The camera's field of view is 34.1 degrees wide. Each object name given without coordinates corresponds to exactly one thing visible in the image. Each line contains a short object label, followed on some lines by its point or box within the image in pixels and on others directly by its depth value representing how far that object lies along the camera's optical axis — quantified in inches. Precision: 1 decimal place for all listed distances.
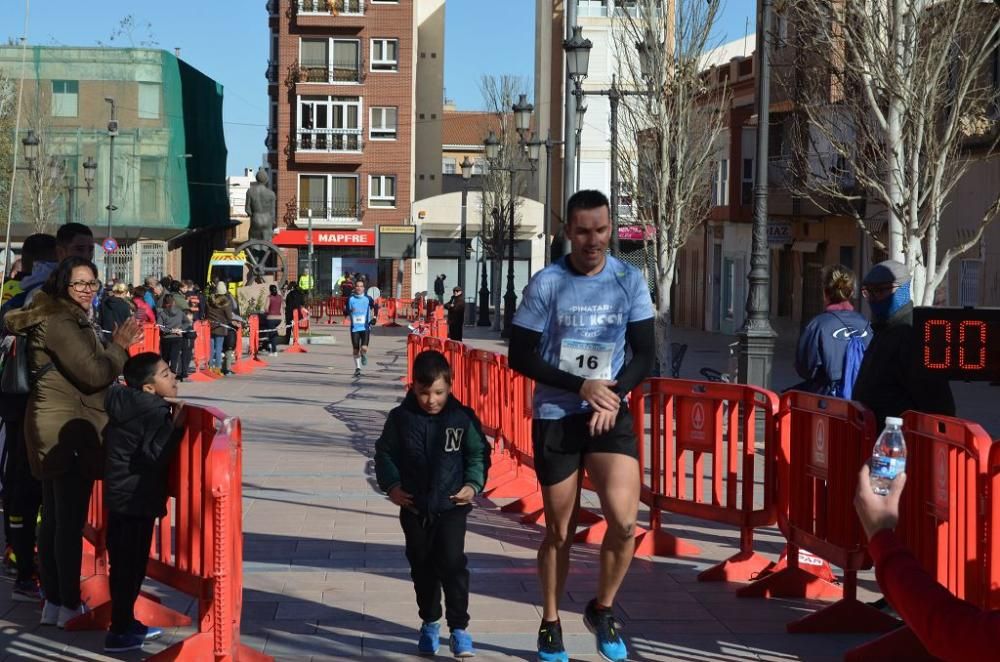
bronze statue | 1827.0
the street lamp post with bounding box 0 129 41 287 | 2070.6
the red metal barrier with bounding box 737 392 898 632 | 285.6
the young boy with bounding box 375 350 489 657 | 264.7
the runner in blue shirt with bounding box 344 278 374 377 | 1130.7
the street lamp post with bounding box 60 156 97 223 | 2507.4
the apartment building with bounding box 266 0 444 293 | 2942.9
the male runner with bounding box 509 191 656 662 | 256.2
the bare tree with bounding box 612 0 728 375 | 1254.9
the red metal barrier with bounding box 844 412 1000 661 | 223.1
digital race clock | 246.8
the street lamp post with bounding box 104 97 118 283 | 2155.9
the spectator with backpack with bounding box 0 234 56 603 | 309.0
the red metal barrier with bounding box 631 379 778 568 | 338.0
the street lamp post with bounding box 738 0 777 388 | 666.2
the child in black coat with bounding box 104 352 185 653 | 260.7
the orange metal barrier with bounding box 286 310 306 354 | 1488.7
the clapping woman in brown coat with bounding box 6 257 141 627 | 281.0
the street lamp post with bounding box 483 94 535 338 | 1239.5
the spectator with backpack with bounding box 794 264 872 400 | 392.2
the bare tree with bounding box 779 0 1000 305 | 740.0
